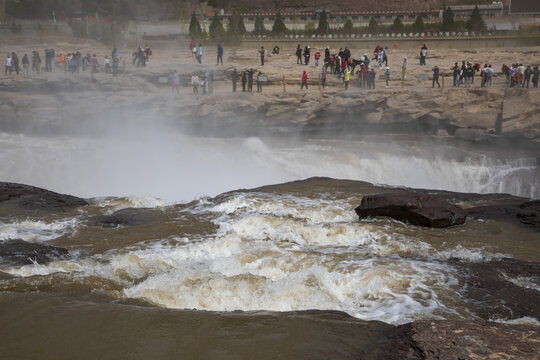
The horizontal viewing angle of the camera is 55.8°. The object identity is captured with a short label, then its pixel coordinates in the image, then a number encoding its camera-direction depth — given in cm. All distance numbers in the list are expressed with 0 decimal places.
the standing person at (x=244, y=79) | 2053
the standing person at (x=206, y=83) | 2088
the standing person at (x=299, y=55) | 2344
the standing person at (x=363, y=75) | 2059
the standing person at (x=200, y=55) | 2311
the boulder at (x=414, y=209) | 861
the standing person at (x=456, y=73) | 1989
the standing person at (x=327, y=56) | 2178
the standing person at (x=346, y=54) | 2158
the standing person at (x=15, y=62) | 2080
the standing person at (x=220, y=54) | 2302
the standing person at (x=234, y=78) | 2066
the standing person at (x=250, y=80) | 2050
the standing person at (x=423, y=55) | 2323
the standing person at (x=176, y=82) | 2102
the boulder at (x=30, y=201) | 965
